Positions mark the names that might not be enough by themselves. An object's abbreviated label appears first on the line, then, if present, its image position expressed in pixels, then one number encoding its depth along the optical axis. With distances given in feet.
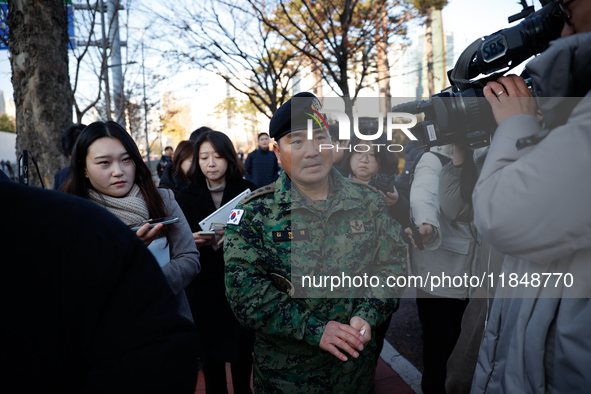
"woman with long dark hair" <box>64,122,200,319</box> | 6.41
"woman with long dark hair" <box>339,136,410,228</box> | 9.25
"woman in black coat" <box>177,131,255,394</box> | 8.53
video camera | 3.84
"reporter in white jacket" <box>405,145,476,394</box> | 8.09
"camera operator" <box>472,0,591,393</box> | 3.01
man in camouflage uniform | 5.40
